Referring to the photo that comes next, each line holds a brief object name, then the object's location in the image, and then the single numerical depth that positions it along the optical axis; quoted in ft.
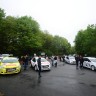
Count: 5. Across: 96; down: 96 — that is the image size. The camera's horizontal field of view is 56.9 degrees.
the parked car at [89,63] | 36.07
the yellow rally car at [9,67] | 27.47
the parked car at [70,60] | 56.21
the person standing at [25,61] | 36.12
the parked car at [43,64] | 33.32
